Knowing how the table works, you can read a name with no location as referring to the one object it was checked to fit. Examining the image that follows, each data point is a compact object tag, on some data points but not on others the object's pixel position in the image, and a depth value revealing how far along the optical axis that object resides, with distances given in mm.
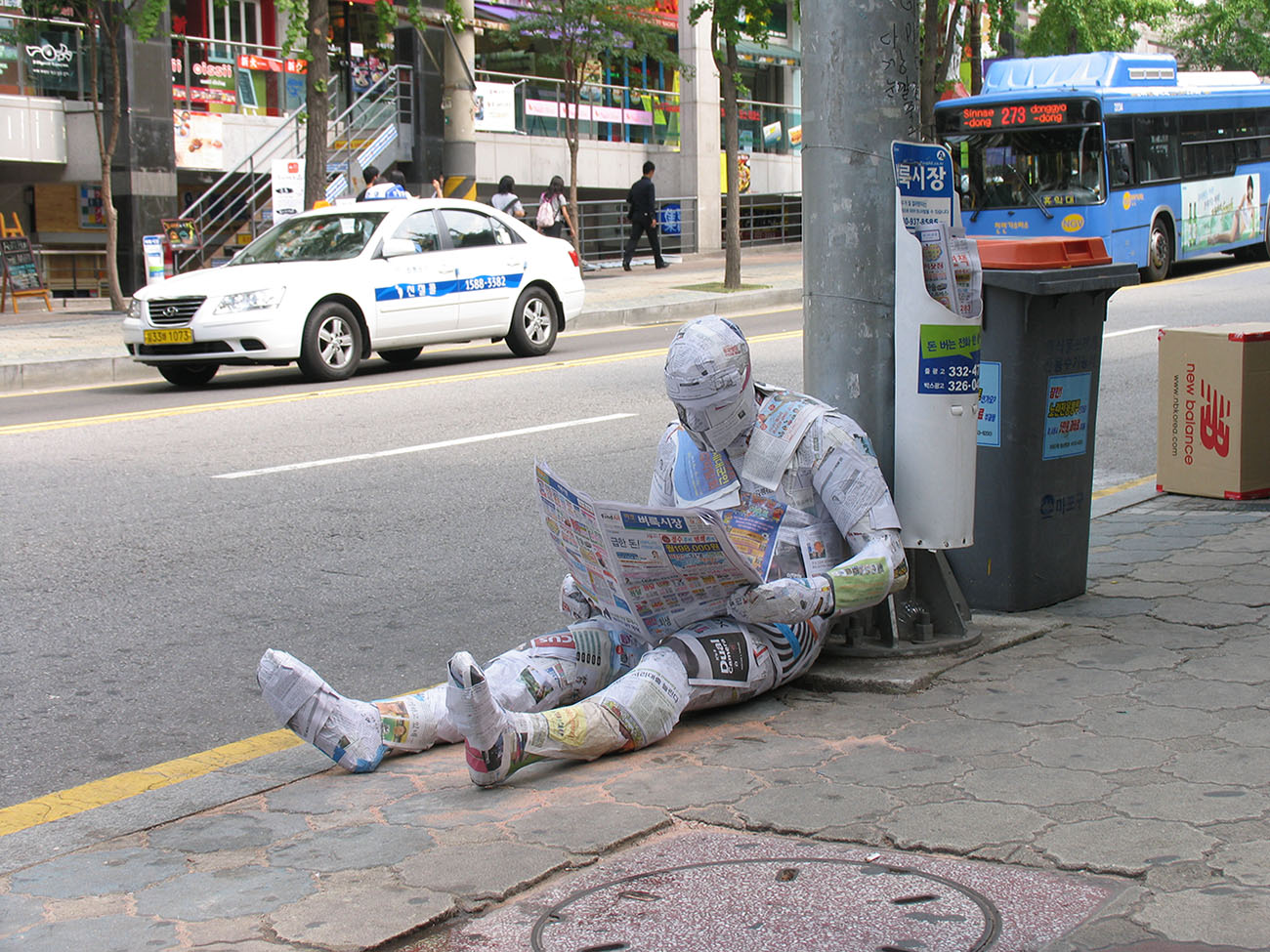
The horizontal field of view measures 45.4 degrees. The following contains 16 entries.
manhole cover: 2889
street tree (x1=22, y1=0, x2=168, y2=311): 18219
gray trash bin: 5086
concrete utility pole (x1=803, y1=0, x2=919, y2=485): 4617
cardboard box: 7059
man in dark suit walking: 26766
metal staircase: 24031
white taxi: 13102
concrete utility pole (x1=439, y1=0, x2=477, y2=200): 27938
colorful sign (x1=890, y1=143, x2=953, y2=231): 4496
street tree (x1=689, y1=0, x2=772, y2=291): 21047
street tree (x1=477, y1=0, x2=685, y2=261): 25594
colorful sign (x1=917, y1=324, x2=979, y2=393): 4559
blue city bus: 20781
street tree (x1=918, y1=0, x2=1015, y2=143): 20875
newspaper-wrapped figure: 3793
